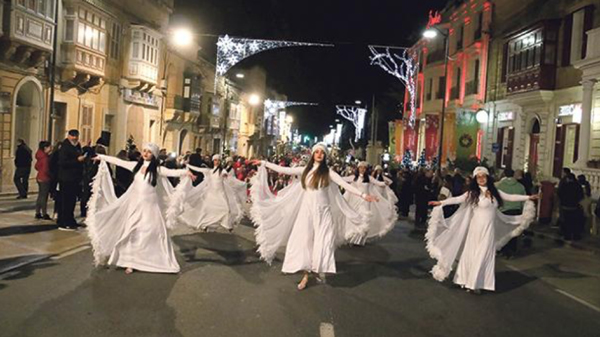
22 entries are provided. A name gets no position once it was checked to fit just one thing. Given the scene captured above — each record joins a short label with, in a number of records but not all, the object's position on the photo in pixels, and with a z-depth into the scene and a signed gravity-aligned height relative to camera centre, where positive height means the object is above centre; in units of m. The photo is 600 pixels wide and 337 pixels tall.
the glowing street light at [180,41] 37.59 +6.22
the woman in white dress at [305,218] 8.48 -0.98
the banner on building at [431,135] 43.74 +1.57
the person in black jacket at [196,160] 17.78 -0.51
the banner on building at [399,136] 59.09 +1.81
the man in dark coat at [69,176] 12.25 -0.82
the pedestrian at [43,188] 13.67 -1.20
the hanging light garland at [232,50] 28.83 +4.47
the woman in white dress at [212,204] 13.74 -1.34
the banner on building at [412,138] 53.34 +1.51
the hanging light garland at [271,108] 86.12 +5.63
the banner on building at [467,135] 34.41 +1.36
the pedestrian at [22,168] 18.17 -1.07
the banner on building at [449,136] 42.29 +1.50
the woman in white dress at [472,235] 8.91 -1.12
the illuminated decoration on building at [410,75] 49.84 +6.36
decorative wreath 34.25 +1.02
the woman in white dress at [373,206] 13.50 -1.14
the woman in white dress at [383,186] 14.28 -0.71
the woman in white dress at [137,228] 8.71 -1.25
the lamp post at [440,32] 26.41 +5.07
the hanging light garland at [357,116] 77.56 +4.60
